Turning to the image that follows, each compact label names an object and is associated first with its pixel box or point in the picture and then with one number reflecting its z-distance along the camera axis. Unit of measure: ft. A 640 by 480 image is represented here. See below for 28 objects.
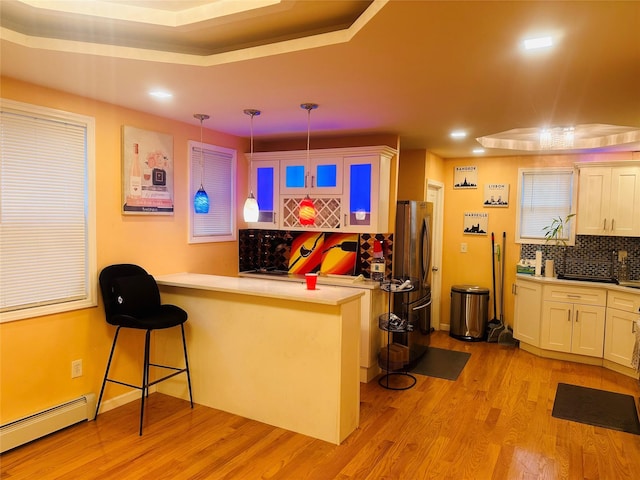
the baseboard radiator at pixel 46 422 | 8.91
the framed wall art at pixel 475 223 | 18.57
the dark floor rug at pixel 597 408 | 10.80
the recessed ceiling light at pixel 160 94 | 9.64
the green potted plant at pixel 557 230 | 16.88
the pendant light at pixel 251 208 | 11.13
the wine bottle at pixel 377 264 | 13.84
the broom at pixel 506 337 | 17.28
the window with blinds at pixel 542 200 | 16.94
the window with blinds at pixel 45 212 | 8.96
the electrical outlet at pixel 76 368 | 10.16
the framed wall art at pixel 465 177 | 18.72
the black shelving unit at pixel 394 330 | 12.91
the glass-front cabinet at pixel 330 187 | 13.44
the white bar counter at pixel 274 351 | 9.62
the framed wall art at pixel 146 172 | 11.12
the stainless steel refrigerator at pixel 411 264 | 14.33
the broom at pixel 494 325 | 17.48
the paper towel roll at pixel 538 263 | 16.71
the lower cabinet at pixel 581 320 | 14.07
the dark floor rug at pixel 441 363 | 14.05
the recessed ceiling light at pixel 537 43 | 6.34
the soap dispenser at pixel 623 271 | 15.76
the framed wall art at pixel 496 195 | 18.13
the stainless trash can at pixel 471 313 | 17.65
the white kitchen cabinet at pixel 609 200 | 15.20
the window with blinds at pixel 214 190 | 13.20
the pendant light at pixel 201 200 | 12.07
